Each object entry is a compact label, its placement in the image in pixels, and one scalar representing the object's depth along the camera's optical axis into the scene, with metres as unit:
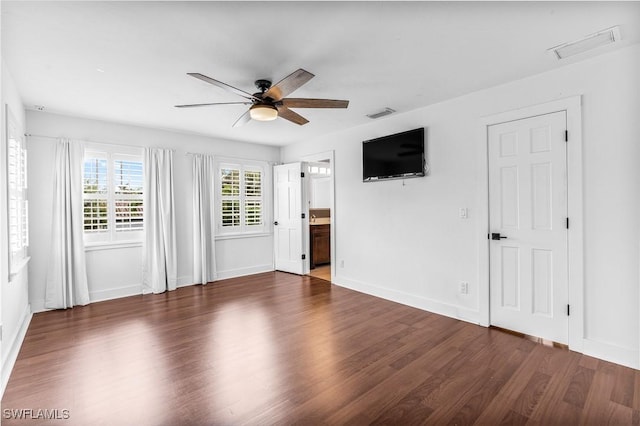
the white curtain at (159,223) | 4.71
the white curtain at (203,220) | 5.17
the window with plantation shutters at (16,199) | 2.67
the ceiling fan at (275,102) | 2.58
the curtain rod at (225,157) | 5.27
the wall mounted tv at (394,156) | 3.90
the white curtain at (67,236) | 3.97
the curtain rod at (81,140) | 3.88
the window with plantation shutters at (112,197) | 4.36
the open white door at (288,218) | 5.85
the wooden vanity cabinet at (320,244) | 6.41
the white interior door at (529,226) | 2.84
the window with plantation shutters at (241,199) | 5.68
